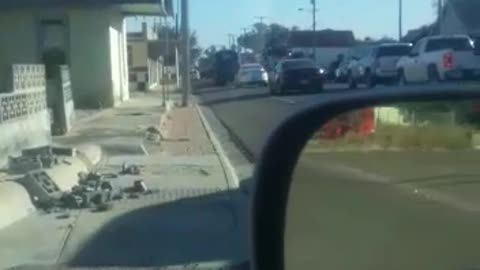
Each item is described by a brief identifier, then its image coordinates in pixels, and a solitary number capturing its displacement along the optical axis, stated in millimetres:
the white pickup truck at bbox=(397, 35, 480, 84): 29812
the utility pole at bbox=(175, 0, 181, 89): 45831
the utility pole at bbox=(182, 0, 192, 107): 39875
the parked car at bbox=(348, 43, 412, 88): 38469
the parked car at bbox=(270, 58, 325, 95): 46156
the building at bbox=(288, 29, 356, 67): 77625
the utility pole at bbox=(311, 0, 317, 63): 74762
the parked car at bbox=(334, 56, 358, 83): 47531
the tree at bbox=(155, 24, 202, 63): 49844
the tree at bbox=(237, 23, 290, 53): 127369
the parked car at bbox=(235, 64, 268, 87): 65625
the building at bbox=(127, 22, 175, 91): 60688
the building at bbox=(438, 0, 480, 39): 66062
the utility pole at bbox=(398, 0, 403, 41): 68838
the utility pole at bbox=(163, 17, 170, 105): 40362
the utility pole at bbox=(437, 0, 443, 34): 55606
